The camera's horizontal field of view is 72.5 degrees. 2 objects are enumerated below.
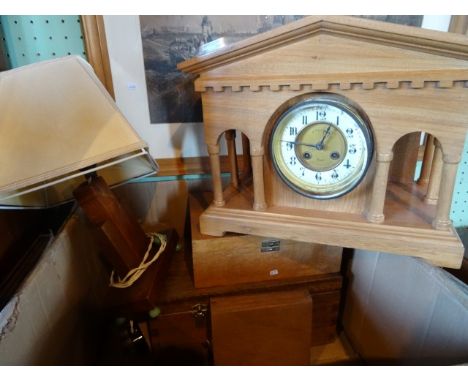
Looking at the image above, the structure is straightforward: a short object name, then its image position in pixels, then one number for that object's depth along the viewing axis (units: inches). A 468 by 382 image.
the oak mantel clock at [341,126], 21.7
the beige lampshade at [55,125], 19.3
